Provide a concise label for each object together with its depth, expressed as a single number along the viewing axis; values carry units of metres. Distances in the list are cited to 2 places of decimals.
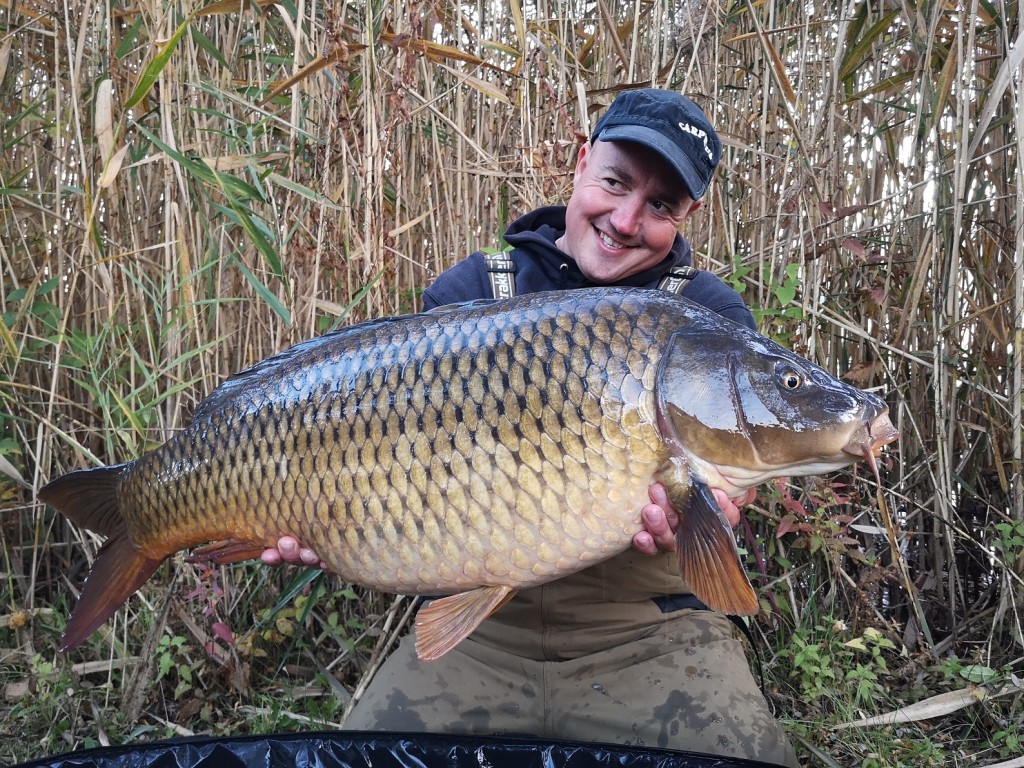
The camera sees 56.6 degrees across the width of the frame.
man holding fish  1.50
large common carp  1.20
